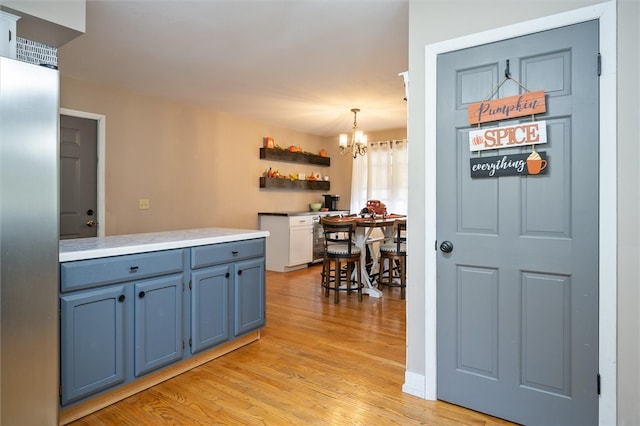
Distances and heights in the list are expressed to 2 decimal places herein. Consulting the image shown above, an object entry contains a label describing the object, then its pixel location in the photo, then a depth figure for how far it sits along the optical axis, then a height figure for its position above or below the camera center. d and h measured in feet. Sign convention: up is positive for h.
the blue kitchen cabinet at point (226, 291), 8.41 -1.89
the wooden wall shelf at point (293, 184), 20.81 +1.75
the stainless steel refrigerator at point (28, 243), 5.42 -0.48
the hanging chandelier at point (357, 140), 17.04 +3.33
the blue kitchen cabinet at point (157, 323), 7.32 -2.25
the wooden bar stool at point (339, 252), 13.88 -1.51
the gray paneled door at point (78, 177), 13.10 +1.23
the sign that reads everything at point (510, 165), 6.20 +0.84
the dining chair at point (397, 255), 14.84 -1.66
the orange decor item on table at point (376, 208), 16.55 +0.23
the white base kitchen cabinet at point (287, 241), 19.63 -1.49
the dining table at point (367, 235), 14.26 -0.88
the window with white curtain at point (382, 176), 21.99 +2.26
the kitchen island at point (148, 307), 6.44 -1.94
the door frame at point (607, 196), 5.65 +0.28
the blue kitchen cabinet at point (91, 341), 6.28 -2.28
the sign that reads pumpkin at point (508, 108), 6.18 +1.82
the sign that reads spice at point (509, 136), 6.19 +1.34
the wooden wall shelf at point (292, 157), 20.66 +3.36
